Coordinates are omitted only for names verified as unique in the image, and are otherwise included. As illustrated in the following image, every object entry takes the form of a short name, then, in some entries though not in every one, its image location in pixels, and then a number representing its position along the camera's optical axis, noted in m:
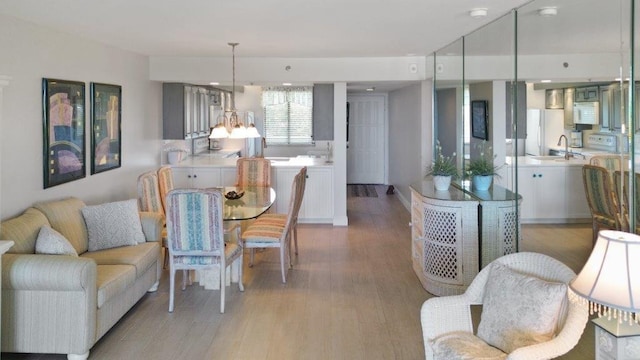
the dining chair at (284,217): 5.41
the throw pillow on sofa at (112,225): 4.58
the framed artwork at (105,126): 5.43
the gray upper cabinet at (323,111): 7.63
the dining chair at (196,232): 4.27
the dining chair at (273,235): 5.14
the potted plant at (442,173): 5.00
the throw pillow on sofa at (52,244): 3.69
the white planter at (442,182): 4.99
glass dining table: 4.79
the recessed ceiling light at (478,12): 4.00
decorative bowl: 5.66
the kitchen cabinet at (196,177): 7.61
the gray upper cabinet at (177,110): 7.52
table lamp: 2.10
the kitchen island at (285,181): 7.61
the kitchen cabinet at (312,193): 7.69
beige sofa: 3.36
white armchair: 2.77
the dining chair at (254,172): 6.89
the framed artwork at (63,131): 4.53
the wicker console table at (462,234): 4.38
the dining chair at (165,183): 5.73
